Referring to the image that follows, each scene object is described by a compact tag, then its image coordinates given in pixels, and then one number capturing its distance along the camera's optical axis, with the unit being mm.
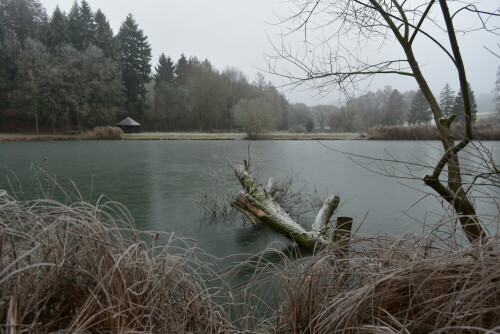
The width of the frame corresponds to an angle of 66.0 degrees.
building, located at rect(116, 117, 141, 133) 42281
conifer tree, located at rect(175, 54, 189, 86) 54188
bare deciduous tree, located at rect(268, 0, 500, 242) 2734
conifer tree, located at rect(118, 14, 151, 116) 45562
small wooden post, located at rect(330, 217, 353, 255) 3954
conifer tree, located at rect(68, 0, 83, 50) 43188
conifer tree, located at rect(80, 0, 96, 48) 44062
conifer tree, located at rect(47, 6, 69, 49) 41250
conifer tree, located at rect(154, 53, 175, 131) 48219
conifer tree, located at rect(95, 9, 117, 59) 44750
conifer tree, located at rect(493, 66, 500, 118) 34078
